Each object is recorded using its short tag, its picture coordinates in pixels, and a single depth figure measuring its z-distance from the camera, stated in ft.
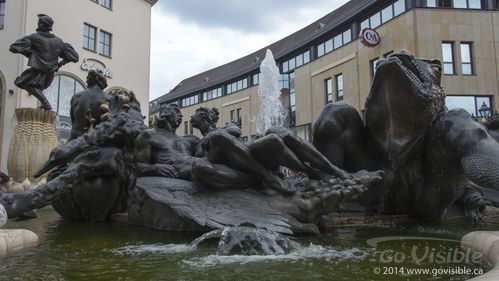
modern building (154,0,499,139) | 76.07
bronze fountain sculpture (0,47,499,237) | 11.24
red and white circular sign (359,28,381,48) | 84.12
